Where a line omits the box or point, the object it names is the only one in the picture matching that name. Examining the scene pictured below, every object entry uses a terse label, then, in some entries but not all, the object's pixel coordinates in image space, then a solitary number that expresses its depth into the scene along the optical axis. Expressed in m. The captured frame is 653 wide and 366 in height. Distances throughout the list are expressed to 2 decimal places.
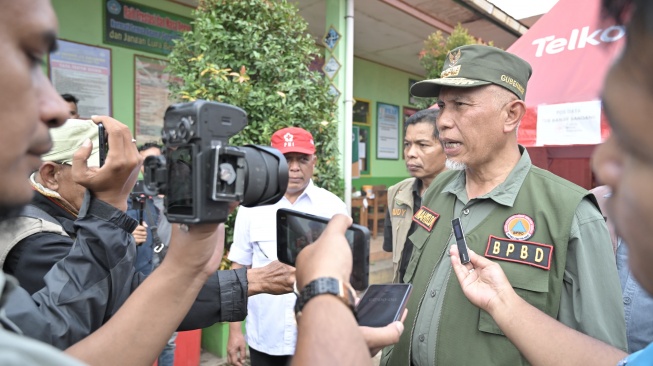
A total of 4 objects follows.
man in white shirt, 2.63
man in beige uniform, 3.46
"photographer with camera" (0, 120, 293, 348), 1.46
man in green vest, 1.55
